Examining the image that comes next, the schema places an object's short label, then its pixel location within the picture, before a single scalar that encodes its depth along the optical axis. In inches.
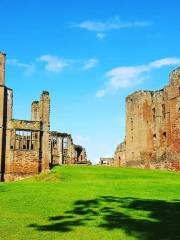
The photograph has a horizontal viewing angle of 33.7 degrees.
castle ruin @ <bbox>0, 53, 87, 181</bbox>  1067.7
